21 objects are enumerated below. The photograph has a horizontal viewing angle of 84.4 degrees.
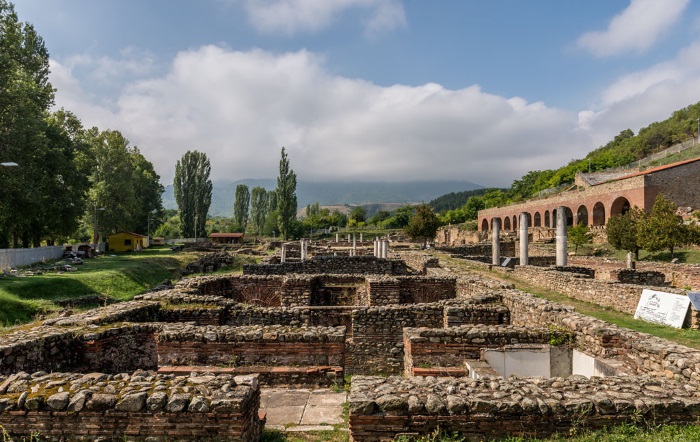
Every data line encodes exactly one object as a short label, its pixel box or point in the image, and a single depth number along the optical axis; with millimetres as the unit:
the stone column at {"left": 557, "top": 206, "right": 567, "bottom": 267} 21703
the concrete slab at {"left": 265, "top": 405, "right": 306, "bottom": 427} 5375
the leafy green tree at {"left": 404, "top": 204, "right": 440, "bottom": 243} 49344
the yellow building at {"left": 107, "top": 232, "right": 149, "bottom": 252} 50469
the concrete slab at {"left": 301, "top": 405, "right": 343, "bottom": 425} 5388
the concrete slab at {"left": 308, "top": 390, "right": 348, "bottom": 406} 6094
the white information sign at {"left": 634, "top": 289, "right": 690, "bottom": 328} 10320
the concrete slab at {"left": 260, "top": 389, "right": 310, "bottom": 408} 6059
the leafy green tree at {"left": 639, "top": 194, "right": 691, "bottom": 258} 25219
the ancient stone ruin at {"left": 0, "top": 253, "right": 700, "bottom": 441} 4113
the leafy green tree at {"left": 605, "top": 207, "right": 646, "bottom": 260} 27852
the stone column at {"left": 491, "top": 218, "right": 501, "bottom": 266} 27469
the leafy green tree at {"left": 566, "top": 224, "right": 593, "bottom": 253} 35281
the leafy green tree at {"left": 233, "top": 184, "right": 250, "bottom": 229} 116812
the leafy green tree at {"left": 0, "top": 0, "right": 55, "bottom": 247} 23734
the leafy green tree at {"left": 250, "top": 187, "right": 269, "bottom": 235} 120625
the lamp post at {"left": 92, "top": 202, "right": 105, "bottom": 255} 42688
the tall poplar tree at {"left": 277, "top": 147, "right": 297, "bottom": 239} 72438
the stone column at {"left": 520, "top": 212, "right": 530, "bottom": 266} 23953
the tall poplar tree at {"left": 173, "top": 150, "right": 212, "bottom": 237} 74438
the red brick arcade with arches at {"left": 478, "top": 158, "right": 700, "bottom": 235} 37500
